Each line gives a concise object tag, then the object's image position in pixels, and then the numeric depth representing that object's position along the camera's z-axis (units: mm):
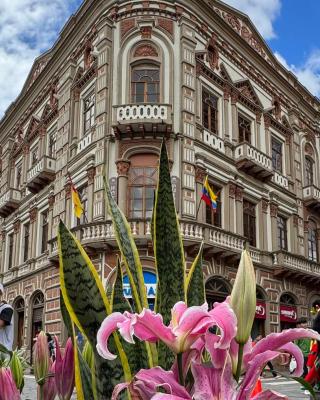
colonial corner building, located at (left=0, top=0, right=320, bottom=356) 14852
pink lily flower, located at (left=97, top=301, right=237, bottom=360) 942
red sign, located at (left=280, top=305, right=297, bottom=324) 17822
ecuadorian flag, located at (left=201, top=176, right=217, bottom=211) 13992
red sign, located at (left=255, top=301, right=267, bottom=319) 16594
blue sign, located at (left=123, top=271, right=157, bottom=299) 12893
